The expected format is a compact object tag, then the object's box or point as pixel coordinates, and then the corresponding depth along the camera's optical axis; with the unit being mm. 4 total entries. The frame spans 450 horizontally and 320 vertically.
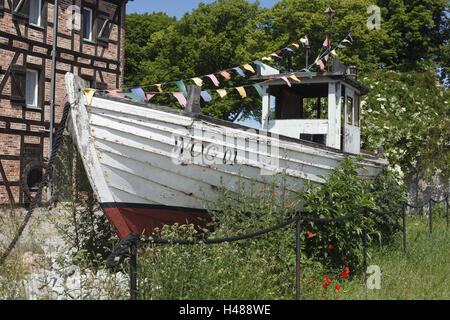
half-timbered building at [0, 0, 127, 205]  14016
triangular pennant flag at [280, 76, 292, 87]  7543
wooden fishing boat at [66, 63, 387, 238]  5316
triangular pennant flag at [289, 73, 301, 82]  7527
